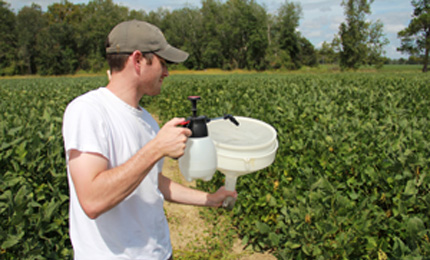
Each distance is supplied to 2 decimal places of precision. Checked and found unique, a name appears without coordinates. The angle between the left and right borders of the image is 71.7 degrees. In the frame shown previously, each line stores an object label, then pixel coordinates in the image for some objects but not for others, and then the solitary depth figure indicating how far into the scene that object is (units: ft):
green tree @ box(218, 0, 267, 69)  221.66
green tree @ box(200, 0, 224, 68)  224.74
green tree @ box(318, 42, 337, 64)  212.84
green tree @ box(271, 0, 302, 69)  227.44
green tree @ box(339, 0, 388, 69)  205.16
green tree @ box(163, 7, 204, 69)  231.30
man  3.83
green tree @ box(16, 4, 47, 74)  219.00
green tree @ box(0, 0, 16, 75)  212.02
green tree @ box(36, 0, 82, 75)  213.05
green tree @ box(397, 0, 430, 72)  183.62
